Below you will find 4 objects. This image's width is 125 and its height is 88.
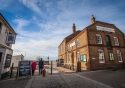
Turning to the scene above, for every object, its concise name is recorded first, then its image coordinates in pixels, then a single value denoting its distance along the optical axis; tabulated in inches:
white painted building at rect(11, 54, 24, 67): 871.1
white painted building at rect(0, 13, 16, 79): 345.4
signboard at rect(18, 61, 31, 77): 331.5
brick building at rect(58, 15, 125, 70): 552.5
